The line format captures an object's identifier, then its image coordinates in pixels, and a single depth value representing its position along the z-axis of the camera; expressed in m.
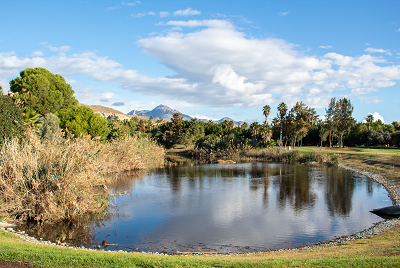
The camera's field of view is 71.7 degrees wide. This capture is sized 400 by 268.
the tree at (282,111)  58.22
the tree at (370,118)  71.19
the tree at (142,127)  72.56
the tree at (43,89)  36.44
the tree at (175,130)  60.53
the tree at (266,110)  64.12
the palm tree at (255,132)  54.34
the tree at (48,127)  22.74
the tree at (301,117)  53.78
